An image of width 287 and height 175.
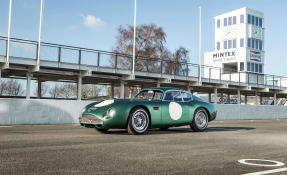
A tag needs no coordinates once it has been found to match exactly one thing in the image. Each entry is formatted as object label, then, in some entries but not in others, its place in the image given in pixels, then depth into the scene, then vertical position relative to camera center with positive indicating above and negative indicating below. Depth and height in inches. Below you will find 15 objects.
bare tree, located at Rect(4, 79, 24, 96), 1374.3 +49.4
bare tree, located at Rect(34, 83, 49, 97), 1270.9 +43.8
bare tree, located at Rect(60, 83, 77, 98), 1876.2 +72.7
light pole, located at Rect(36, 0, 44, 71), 834.2 +164.7
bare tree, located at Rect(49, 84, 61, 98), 1289.4 +35.5
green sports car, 346.0 -11.9
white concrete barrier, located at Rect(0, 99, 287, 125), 543.8 -20.5
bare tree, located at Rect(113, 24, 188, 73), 1967.3 +377.7
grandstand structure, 831.7 +98.5
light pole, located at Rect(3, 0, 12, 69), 794.2 +116.9
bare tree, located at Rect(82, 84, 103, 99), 1859.0 +59.8
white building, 2093.6 +418.9
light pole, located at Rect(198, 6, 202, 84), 1187.6 +171.7
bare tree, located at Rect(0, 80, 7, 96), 1410.2 +49.5
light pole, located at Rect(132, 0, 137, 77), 1178.0 +336.8
